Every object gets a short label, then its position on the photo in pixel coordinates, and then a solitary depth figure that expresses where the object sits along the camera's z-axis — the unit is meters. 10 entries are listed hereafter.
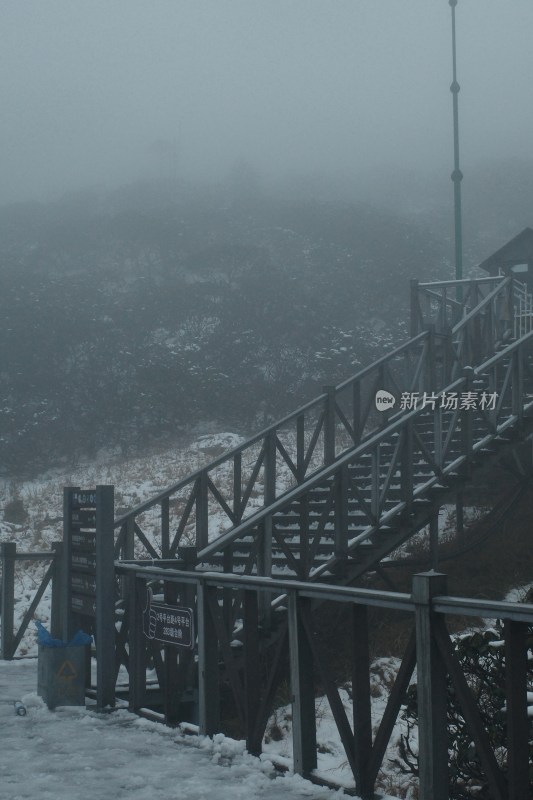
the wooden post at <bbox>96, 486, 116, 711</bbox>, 14.26
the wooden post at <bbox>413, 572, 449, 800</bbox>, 8.21
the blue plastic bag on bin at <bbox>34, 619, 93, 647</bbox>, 14.32
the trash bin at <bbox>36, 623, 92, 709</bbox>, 14.38
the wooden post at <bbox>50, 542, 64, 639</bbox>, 20.75
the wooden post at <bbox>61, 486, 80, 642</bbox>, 15.66
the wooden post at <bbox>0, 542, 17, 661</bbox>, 21.47
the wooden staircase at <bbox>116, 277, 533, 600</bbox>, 19.69
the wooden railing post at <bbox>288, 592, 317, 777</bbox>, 10.14
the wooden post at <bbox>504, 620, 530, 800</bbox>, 7.64
